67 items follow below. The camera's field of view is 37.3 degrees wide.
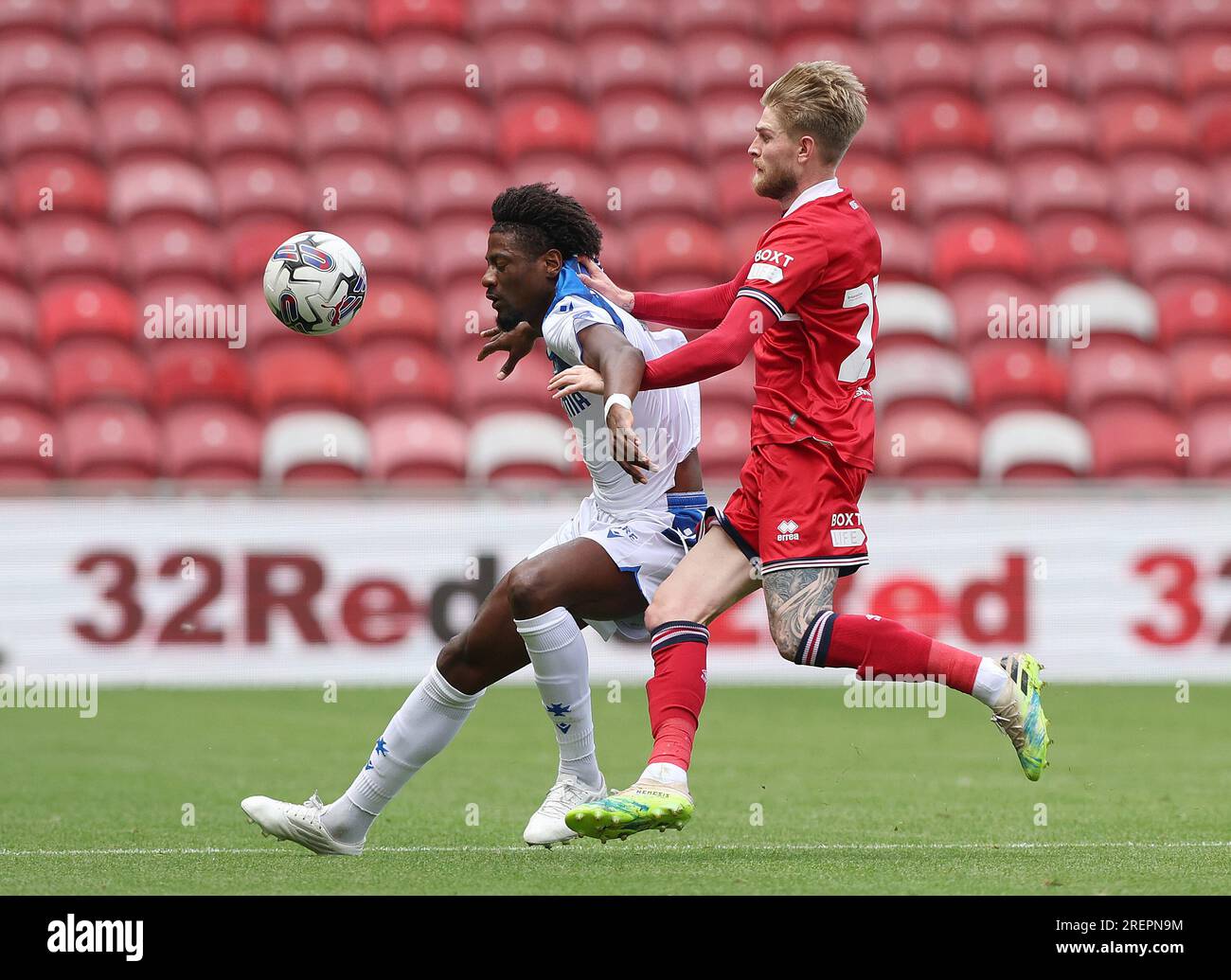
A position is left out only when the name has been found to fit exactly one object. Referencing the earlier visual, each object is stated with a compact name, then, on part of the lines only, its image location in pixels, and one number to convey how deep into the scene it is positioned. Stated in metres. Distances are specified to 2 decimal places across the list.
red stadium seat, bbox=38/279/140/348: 13.00
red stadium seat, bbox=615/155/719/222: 14.56
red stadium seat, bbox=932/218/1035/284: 14.14
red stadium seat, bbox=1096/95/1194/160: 15.60
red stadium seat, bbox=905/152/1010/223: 14.86
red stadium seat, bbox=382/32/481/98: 15.41
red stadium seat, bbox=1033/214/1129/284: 14.29
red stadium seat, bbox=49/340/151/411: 12.55
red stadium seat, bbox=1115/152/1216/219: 15.13
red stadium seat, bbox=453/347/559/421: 12.80
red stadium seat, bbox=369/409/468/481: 12.41
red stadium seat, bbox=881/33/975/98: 15.78
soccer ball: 5.79
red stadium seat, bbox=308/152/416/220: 14.11
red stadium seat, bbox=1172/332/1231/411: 13.27
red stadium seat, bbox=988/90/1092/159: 15.42
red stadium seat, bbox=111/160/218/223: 14.08
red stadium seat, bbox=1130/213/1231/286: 14.47
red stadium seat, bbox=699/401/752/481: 12.15
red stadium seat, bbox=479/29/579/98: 15.49
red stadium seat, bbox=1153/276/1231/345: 13.82
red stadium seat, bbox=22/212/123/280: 13.52
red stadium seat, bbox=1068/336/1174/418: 13.29
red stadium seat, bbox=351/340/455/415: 12.84
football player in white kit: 5.09
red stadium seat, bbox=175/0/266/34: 15.60
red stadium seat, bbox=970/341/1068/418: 13.11
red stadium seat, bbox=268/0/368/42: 15.73
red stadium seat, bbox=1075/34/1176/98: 16.16
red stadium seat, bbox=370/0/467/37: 15.84
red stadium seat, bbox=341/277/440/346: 13.30
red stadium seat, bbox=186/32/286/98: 15.14
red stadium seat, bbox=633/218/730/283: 13.80
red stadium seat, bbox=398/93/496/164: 14.90
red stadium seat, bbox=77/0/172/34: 15.46
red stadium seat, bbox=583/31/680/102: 15.66
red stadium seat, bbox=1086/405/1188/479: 12.95
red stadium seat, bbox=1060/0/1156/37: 16.58
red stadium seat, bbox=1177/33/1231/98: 16.16
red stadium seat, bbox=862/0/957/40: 16.17
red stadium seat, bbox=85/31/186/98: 15.05
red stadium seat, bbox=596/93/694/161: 15.08
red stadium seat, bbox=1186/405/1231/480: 12.79
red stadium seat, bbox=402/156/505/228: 14.38
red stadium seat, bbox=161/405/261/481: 12.27
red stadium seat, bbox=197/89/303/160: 14.70
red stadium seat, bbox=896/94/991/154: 15.41
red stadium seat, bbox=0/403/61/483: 12.14
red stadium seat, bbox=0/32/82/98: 14.87
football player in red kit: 4.72
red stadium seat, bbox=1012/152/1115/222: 14.93
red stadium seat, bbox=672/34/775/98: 15.71
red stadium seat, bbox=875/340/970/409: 13.02
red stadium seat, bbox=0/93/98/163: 14.35
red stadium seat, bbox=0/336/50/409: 12.50
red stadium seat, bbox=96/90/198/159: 14.57
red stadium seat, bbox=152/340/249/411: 12.63
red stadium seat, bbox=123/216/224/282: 13.52
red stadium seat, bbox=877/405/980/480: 12.54
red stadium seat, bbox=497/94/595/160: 14.88
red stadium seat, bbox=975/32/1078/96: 15.91
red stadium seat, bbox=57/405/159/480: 12.23
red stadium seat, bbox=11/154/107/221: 13.84
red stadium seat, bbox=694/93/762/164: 15.21
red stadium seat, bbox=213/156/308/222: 14.09
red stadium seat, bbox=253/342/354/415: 12.71
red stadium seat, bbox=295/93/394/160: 14.68
